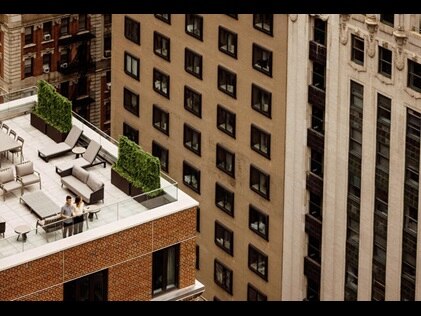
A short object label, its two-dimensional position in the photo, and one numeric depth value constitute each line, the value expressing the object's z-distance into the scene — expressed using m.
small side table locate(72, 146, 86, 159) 54.34
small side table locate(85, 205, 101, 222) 46.36
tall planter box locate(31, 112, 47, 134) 57.84
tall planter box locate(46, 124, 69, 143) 56.61
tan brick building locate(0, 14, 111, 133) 128.62
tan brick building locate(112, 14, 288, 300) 91.44
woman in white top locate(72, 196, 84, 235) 45.16
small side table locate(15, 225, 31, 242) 44.00
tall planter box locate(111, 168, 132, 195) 51.19
